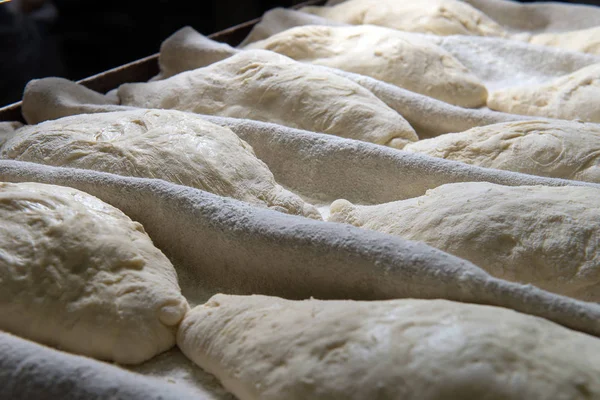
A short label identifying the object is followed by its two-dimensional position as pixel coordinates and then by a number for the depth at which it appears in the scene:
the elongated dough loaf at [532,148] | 0.54
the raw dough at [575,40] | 0.78
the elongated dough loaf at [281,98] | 0.61
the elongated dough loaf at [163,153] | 0.52
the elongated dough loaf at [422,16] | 0.83
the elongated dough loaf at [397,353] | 0.33
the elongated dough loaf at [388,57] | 0.70
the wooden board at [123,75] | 0.67
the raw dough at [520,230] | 0.45
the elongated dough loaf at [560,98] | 0.64
